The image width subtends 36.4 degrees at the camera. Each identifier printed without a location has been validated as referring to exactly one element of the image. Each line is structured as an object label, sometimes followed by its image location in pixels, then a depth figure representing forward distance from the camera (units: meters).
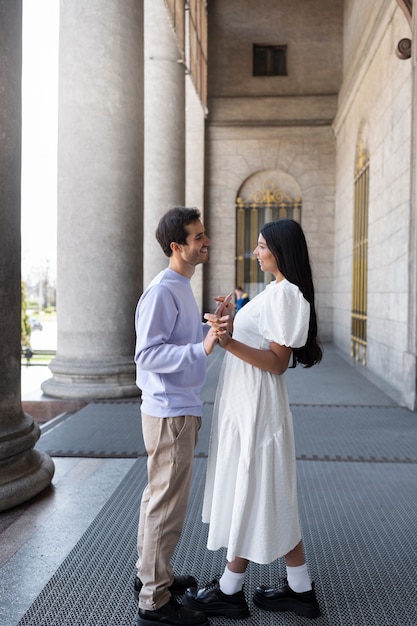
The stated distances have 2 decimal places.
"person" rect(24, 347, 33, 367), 25.08
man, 2.88
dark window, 21.20
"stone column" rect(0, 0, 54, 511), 4.41
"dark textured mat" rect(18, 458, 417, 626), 3.07
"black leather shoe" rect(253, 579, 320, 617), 3.07
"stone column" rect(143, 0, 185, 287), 14.13
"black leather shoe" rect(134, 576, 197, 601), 3.27
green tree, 29.47
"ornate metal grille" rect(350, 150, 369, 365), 13.77
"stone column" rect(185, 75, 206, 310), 20.55
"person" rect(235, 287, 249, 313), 18.08
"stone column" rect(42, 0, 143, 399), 8.55
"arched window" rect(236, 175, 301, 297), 20.72
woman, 2.95
